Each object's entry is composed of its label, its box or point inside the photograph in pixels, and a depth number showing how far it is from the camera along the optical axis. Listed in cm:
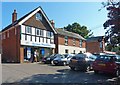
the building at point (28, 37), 1201
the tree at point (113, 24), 538
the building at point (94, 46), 2096
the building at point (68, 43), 1485
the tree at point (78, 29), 2763
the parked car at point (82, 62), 706
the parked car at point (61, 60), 953
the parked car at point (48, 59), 1076
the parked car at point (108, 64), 586
